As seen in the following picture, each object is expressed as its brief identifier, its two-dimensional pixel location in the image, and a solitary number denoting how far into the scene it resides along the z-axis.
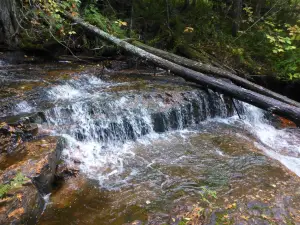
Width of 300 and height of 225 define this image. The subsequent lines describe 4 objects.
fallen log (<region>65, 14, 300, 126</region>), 6.51
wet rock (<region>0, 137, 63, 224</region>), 3.59
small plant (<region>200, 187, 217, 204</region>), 4.37
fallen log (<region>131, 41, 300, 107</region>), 7.71
